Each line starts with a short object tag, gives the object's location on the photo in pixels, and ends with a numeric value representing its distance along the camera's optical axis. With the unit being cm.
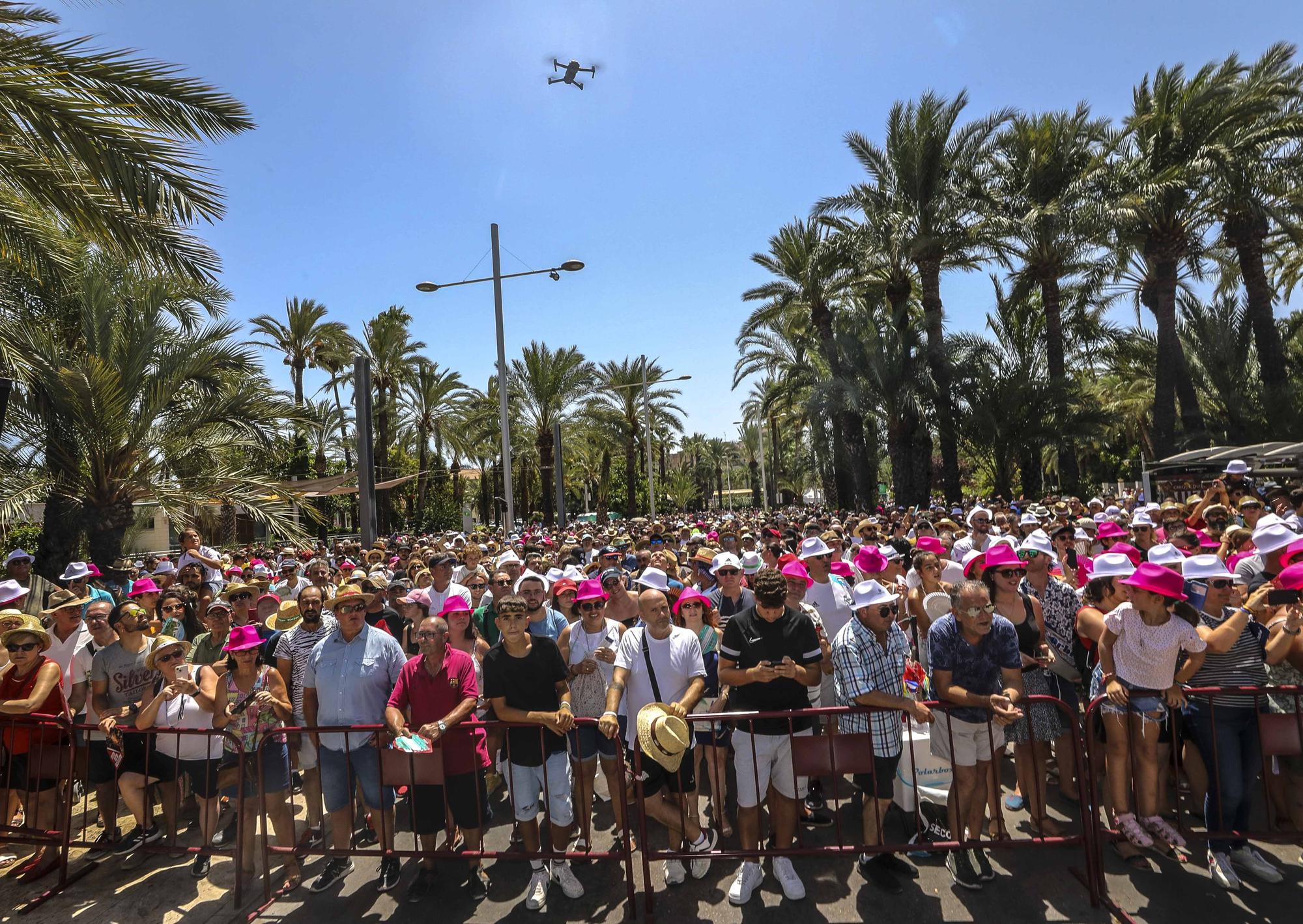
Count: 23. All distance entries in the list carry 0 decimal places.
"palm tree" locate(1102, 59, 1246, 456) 1948
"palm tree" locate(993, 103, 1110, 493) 2109
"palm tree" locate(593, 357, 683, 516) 3497
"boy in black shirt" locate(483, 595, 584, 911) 437
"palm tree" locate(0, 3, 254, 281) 621
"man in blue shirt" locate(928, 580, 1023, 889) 420
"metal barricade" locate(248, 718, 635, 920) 429
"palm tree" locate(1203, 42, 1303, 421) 1884
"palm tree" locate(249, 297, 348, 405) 2983
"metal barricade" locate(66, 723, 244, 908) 471
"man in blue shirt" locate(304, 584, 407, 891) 455
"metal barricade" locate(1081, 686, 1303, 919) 398
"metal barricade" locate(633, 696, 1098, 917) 407
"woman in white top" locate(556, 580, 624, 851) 464
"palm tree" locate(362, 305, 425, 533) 2873
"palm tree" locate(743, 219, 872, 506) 2545
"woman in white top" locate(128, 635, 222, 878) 474
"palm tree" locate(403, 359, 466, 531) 3178
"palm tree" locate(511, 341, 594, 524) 2794
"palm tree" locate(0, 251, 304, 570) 1071
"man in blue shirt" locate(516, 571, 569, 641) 540
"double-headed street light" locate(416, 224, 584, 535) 1399
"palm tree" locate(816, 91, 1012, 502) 2228
